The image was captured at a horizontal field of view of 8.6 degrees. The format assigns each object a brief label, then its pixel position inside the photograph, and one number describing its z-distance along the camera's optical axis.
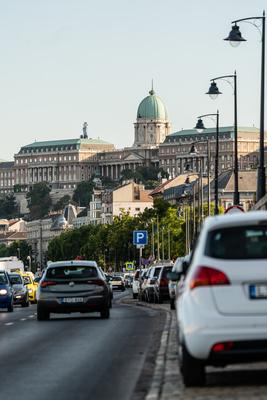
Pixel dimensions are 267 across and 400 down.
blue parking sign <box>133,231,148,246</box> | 74.56
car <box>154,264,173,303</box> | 59.09
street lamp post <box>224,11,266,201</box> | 44.56
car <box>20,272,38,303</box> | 76.38
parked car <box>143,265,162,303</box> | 61.59
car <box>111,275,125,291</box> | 128.75
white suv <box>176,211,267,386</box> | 16.69
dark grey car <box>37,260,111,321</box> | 40.41
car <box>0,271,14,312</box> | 53.56
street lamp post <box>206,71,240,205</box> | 55.28
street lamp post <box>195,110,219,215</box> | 68.86
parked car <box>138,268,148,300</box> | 69.06
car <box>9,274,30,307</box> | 65.06
